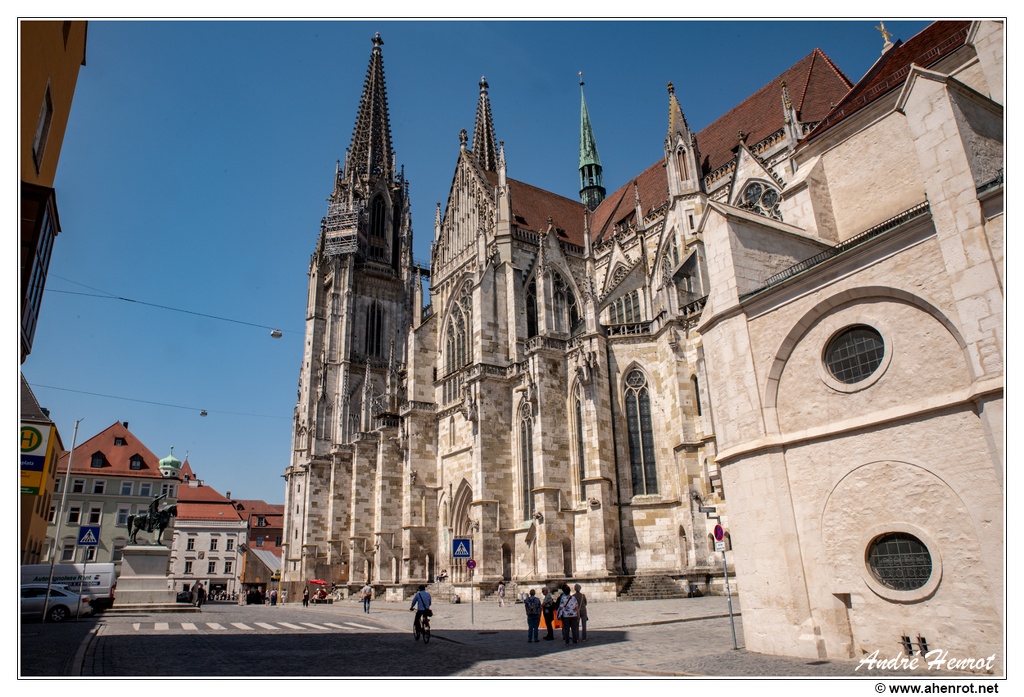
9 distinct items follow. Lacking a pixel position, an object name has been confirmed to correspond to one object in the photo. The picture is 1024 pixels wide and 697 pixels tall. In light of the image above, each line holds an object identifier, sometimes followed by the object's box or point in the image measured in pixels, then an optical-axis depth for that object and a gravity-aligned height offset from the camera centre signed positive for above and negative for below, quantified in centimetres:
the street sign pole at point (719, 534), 1056 +26
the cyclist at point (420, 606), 1223 -81
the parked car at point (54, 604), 1966 -87
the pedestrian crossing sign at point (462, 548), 1522 +27
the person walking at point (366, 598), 2261 -114
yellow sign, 1067 +192
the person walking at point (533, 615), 1193 -100
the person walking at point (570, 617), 1143 -101
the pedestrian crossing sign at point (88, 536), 1719 +96
